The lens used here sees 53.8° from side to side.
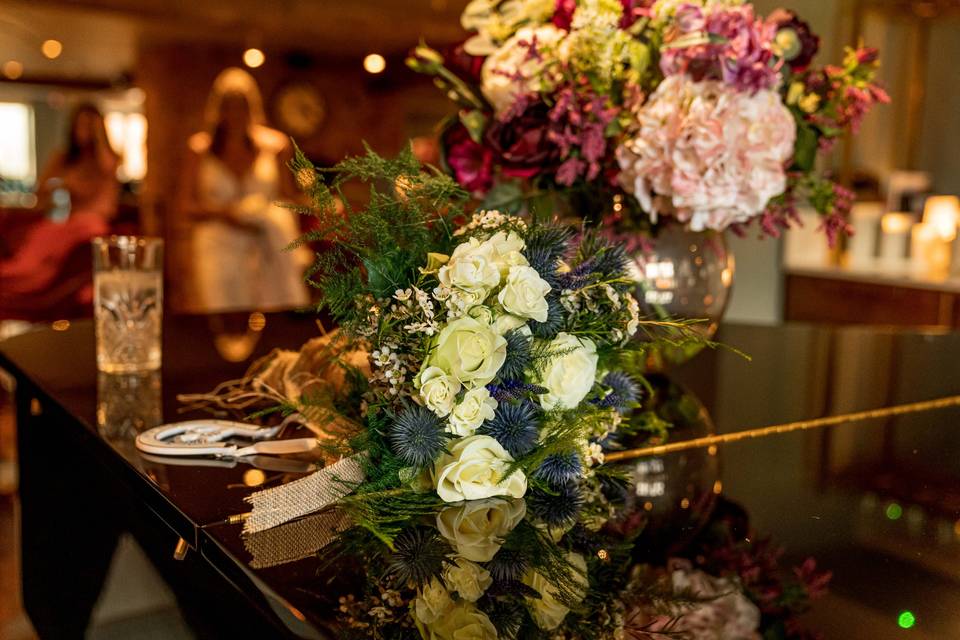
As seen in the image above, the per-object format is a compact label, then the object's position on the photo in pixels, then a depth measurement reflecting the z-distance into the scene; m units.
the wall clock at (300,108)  7.52
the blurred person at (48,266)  3.80
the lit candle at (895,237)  4.00
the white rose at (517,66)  1.10
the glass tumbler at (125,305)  1.17
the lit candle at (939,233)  3.68
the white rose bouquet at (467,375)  0.66
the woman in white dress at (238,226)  5.61
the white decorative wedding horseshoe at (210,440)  0.83
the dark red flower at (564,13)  1.13
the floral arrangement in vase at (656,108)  1.02
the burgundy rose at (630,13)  1.09
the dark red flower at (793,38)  1.12
